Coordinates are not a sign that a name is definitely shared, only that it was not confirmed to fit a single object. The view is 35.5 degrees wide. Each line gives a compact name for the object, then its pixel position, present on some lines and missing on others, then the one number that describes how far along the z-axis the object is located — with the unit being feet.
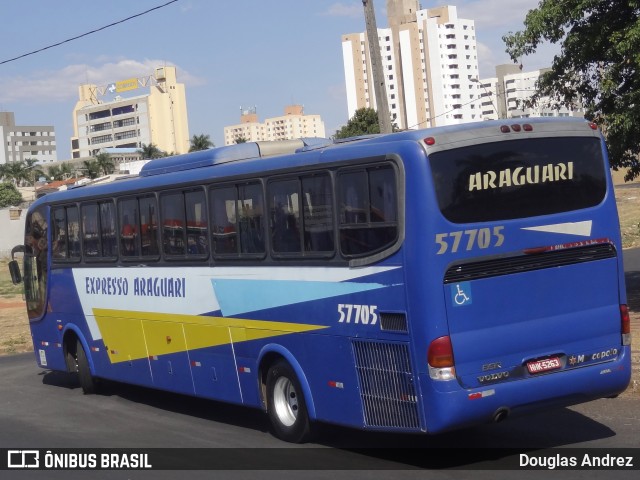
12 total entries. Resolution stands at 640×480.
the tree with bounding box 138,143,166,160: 382.01
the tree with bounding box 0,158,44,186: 446.19
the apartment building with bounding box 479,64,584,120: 512.22
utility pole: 63.52
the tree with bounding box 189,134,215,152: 349.82
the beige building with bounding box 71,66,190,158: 593.01
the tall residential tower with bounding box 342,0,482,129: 542.57
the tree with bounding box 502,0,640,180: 53.21
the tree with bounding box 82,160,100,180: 353.12
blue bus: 28.45
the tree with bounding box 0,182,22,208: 351.05
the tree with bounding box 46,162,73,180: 456.45
